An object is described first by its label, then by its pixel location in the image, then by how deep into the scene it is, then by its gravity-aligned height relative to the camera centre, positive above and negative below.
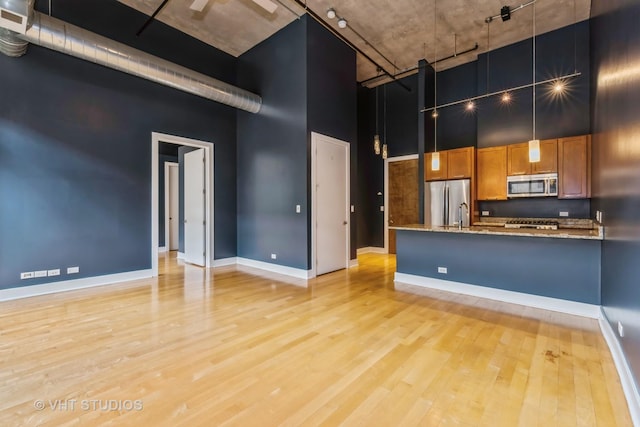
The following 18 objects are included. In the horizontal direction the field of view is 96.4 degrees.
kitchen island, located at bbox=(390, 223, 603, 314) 3.17 -0.66
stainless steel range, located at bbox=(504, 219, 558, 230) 4.94 -0.21
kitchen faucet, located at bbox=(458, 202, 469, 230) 5.59 +0.03
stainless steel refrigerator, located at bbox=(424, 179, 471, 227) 5.75 +0.21
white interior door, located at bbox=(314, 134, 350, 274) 5.18 +0.17
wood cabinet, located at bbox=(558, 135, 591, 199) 4.67 +0.74
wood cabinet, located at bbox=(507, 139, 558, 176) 4.95 +0.94
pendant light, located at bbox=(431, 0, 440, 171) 5.81 +2.80
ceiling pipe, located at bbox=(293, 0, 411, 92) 4.52 +3.27
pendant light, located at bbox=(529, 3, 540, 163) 3.24 +1.34
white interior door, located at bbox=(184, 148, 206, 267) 5.89 +0.10
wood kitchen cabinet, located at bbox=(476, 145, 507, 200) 5.47 +0.76
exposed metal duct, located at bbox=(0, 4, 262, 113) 3.32 +2.08
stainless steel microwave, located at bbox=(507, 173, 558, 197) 4.95 +0.47
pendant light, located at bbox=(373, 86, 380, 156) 4.91 +1.17
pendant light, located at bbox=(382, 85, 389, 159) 7.49 +2.64
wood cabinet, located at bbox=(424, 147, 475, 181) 5.70 +0.97
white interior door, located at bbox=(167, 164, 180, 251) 8.09 +0.14
